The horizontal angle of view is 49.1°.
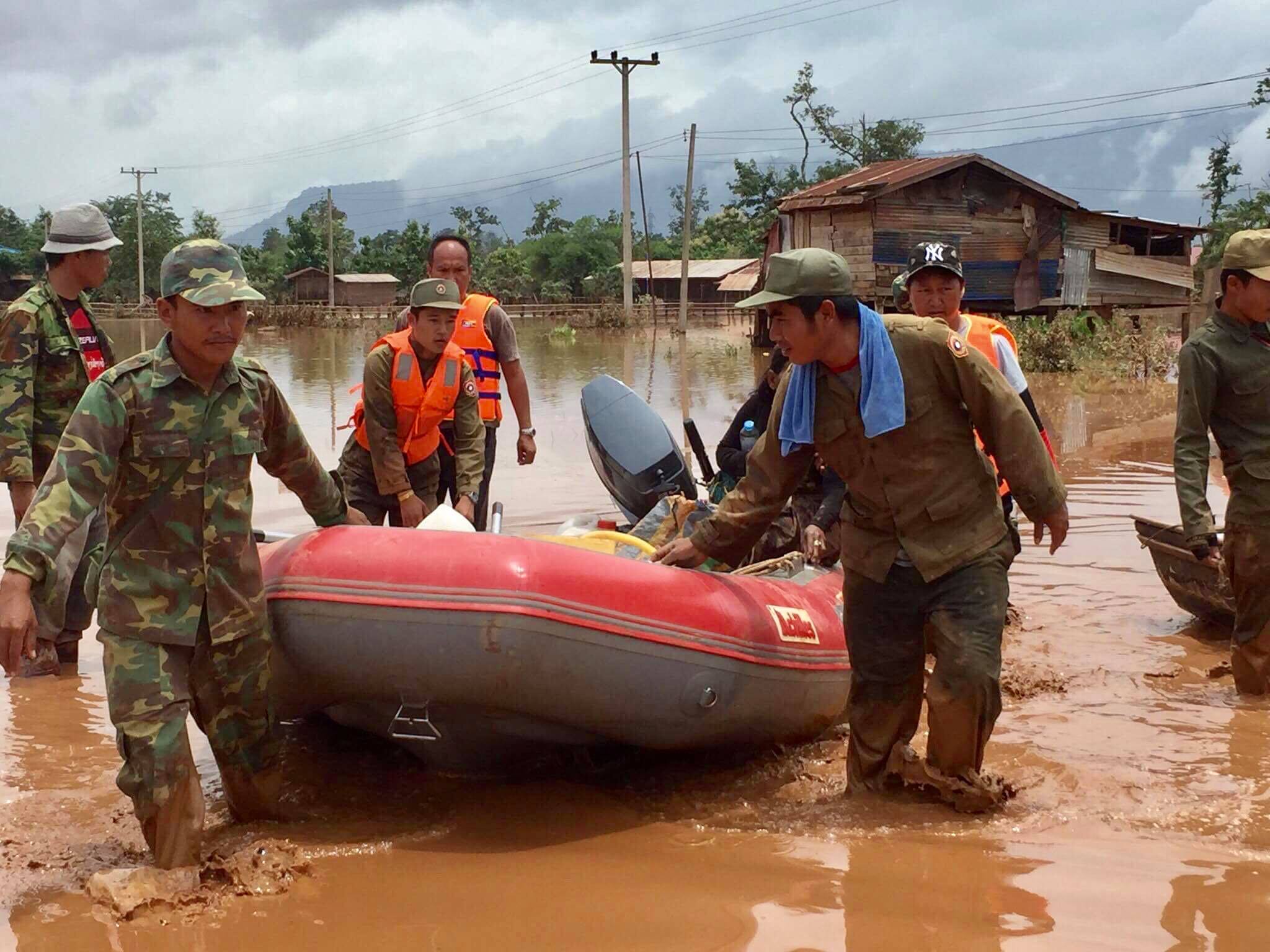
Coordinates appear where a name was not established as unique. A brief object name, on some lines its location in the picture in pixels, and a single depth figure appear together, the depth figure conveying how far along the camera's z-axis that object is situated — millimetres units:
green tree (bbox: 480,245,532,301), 59156
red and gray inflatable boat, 3541
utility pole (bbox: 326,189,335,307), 50531
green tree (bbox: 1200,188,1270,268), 34844
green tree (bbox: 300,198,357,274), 62219
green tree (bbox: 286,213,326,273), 59844
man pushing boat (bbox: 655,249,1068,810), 3713
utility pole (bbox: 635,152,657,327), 41044
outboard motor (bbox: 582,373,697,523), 6535
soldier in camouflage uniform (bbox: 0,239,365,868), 3354
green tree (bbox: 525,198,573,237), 76681
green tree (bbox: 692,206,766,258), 60031
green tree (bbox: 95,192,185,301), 61281
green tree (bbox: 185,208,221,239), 71406
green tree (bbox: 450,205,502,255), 83750
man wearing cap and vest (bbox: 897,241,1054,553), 4996
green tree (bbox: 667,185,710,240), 84438
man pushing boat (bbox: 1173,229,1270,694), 4949
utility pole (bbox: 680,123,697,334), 34031
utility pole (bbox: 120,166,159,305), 50094
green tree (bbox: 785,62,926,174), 55375
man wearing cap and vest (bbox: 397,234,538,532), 6344
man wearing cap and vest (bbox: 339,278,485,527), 5531
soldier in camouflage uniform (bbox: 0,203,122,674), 5270
